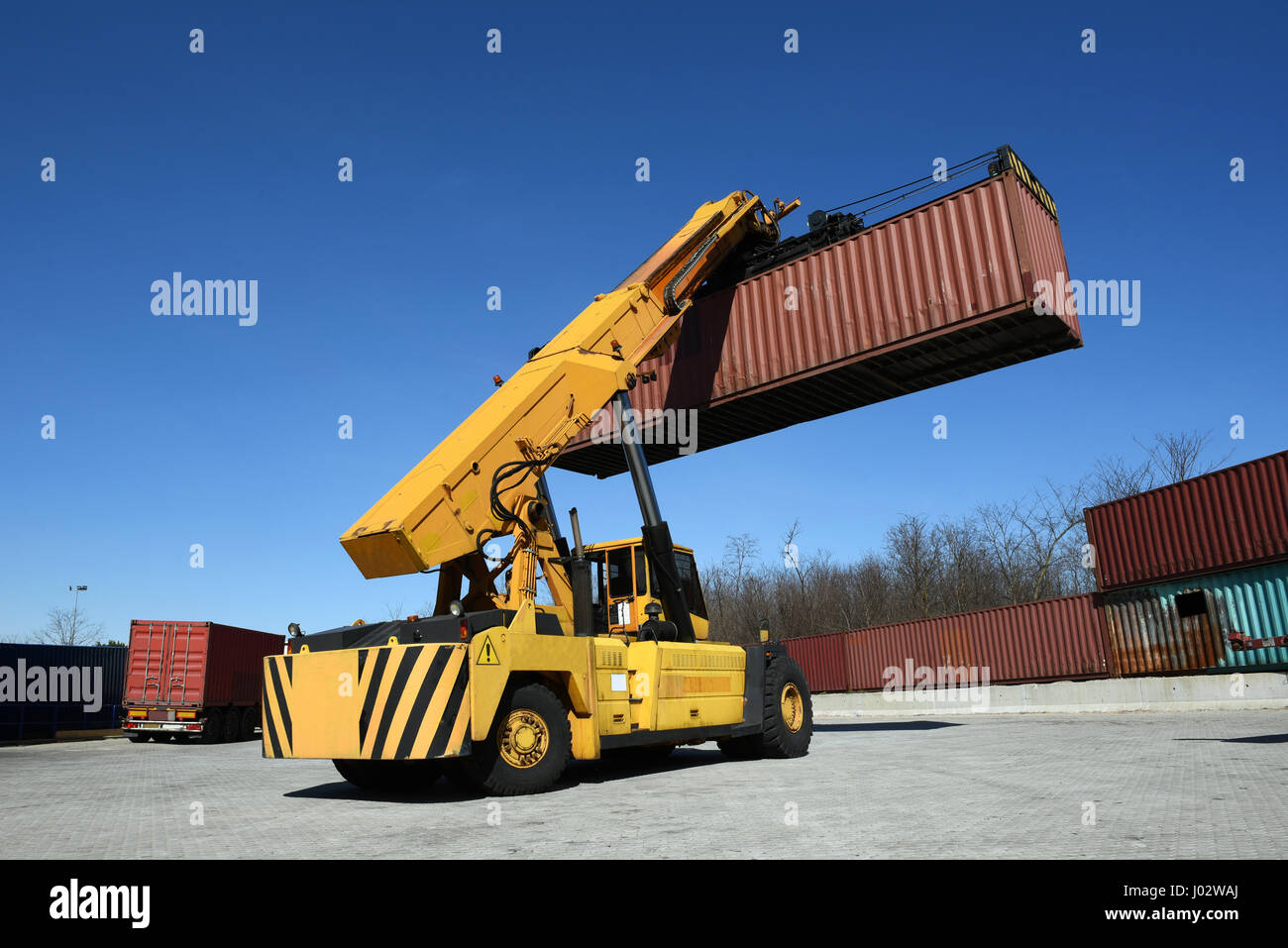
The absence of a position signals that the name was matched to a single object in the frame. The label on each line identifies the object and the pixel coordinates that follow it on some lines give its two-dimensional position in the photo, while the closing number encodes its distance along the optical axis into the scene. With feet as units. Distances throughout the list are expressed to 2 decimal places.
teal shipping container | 58.59
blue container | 79.66
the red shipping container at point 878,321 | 40.94
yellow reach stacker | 23.86
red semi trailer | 72.23
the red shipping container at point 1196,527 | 57.98
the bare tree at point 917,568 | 148.97
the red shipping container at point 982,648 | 73.00
